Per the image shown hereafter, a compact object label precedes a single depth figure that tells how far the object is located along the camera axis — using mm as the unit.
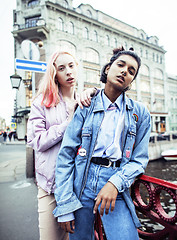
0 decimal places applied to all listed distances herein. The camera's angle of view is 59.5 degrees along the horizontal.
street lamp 6837
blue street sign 4289
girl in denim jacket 1302
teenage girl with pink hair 1543
